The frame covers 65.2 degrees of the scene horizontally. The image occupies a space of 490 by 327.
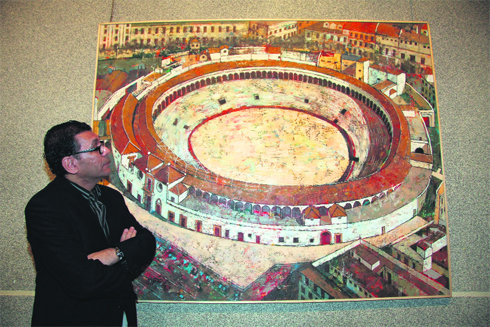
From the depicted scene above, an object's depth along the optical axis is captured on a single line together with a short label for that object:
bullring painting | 2.34
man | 1.61
